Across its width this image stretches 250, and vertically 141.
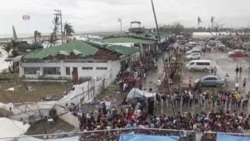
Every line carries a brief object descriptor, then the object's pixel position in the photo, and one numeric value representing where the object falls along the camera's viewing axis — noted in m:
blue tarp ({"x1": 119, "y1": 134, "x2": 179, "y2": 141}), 10.84
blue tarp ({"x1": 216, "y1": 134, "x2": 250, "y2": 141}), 10.48
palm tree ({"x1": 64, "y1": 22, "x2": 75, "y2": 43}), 94.06
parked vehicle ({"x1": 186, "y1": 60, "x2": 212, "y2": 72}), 38.94
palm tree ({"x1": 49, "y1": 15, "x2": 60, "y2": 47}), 71.74
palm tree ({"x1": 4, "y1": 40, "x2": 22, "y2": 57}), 50.29
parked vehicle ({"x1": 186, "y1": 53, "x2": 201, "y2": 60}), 48.25
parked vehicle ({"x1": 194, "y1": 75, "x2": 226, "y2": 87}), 29.81
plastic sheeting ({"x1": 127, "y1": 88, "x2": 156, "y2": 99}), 23.06
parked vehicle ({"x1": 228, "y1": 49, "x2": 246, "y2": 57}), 54.35
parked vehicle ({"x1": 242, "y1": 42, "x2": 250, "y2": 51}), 64.36
